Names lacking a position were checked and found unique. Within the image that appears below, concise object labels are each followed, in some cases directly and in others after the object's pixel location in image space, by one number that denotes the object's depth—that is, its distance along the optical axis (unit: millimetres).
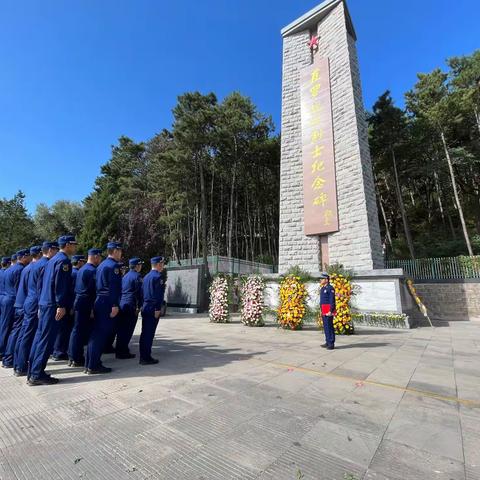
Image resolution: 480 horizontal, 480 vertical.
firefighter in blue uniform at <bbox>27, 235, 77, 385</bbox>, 3305
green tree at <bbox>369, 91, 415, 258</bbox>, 18406
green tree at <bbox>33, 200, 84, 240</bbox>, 26953
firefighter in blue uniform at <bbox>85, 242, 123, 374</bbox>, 3715
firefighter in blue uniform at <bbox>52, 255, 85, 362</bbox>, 4680
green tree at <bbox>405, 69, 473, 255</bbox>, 17125
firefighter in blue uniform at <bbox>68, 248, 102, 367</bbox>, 4159
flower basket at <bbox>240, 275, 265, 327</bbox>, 8500
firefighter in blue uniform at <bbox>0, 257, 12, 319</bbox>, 4777
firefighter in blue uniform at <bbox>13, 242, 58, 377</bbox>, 3611
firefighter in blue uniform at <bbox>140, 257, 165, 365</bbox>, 4340
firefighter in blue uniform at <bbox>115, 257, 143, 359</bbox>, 4848
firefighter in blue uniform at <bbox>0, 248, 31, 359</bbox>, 4543
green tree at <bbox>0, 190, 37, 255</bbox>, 19312
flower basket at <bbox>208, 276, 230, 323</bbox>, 9539
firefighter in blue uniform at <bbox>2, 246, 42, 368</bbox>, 4016
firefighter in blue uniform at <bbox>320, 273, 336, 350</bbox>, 5356
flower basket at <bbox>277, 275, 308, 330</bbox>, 7898
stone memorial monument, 9375
